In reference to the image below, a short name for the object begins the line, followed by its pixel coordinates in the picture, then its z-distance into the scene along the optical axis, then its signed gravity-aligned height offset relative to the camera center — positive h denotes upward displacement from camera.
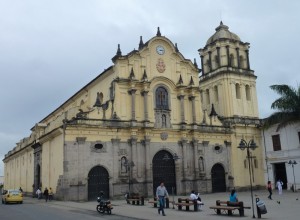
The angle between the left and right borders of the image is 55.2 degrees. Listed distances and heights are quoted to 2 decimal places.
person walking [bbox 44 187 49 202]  25.47 -2.32
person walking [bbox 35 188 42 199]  28.56 -2.63
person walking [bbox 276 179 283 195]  25.68 -2.59
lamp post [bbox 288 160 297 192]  28.70 -0.69
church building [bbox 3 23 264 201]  25.62 +3.19
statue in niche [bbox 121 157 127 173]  26.49 -0.16
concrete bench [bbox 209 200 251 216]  13.94 -2.33
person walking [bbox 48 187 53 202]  26.26 -2.48
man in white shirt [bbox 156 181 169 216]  15.08 -1.84
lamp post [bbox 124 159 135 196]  26.52 -0.27
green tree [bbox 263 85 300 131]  29.05 +5.13
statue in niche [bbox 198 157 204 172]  29.73 -0.41
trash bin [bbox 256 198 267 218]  12.65 -2.20
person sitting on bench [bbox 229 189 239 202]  15.21 -2.04
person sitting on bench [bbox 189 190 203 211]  16.45 -2.19
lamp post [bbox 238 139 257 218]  15.00 +0.65
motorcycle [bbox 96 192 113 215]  16.27 -2.37
